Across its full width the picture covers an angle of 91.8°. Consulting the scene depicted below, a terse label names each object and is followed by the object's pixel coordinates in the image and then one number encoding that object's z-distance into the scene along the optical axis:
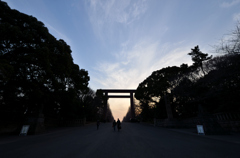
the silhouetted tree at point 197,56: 22.39
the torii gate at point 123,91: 50.30
